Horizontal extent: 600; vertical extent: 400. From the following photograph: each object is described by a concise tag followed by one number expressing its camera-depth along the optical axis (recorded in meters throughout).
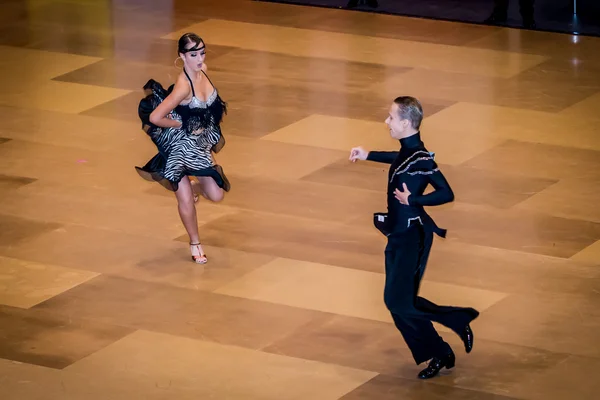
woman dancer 18.34
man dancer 14.95
